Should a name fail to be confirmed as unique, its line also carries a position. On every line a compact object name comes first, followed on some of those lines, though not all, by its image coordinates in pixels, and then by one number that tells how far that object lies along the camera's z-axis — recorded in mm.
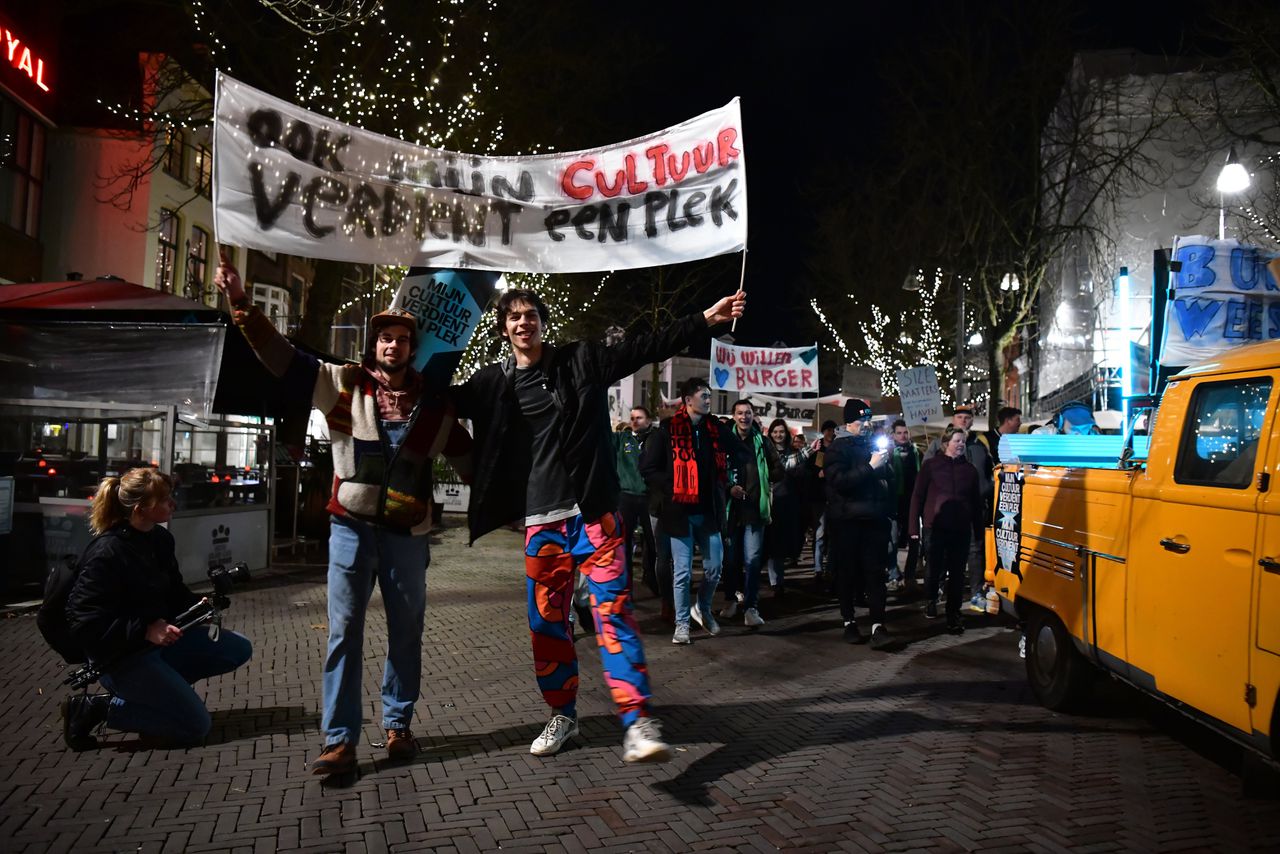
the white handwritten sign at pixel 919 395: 14359
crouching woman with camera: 4422
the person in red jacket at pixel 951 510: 8398
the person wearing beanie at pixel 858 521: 7508
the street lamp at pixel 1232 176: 16797
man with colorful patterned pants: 4207
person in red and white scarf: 7508
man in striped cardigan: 4051
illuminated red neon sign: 16375
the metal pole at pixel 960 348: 22094
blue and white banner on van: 6840
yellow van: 3715
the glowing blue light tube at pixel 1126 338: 7212
